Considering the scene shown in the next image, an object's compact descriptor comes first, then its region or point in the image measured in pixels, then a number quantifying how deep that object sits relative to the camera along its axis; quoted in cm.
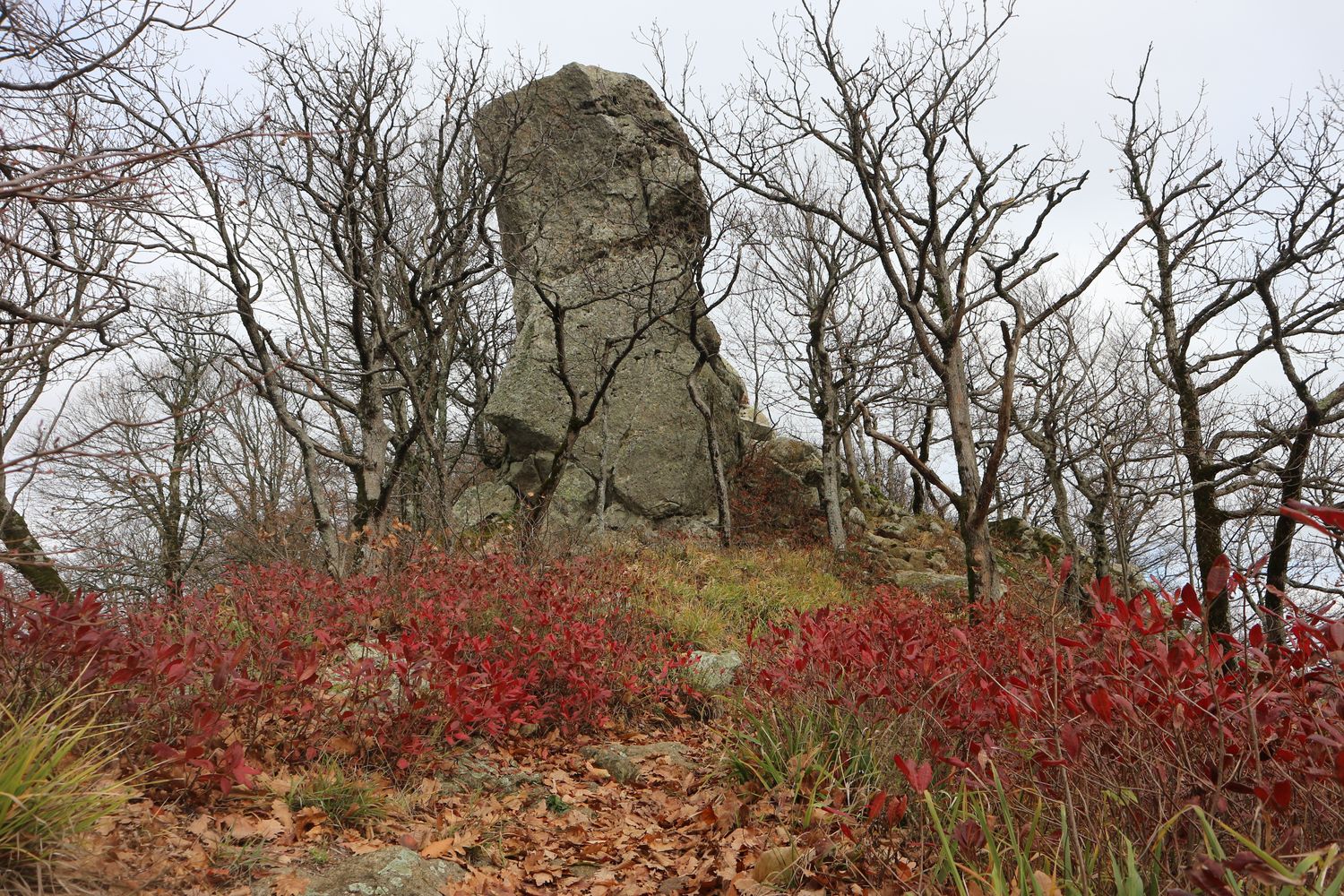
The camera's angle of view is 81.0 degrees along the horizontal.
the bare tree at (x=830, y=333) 1553
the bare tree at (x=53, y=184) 214
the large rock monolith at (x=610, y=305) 1498
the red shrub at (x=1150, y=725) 205
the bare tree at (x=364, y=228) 926
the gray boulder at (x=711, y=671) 655
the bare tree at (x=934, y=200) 821
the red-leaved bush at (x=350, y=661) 329
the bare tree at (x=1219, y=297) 904
